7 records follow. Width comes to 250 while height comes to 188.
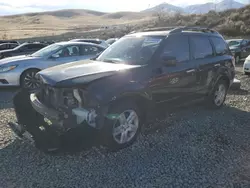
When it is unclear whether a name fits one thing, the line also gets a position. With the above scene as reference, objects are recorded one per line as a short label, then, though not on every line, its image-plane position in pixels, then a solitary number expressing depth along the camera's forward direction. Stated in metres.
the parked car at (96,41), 10.85
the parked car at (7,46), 13.56
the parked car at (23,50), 9.54
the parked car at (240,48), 12.17
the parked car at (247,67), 7.98
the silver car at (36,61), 5.70
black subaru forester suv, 2.68
